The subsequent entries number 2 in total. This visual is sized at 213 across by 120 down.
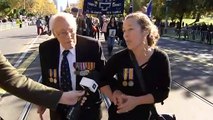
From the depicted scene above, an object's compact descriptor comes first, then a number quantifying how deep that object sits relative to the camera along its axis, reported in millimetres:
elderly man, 1550
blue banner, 8035
